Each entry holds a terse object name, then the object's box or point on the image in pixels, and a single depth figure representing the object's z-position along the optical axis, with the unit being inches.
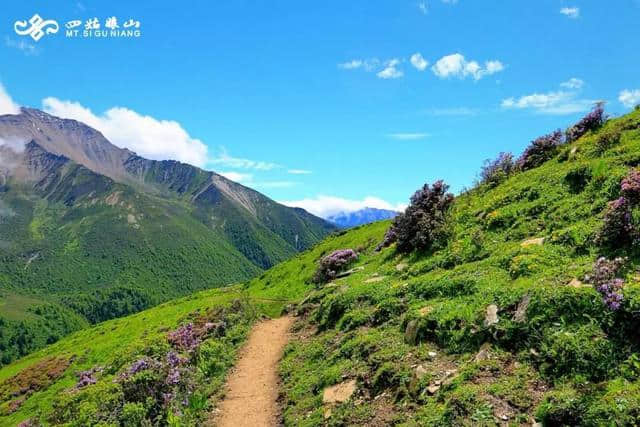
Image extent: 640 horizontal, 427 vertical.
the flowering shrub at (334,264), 1466.5
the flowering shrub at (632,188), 568.1
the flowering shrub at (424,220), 1018.0
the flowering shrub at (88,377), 909.2
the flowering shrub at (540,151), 1147.9
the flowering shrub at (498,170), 1194.6
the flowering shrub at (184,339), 978.2
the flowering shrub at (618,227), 522.0
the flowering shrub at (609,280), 396.5
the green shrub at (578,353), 369.4
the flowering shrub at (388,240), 1393.9
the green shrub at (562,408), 331.3
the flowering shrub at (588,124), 1090.7
